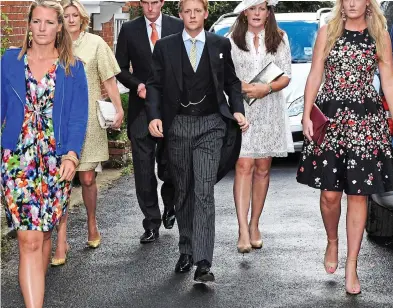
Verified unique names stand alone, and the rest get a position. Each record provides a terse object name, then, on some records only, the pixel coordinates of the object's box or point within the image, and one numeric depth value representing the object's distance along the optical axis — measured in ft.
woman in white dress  28.35
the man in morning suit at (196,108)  25.26
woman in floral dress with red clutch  24.31
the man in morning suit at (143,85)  29.68
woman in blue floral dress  20.52
